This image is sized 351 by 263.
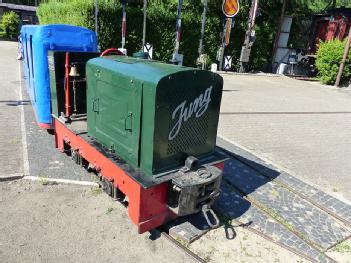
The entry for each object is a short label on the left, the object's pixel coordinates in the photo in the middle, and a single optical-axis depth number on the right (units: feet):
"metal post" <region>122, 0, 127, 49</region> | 44.53
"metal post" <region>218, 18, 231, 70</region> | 60.34
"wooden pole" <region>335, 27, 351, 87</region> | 53.44
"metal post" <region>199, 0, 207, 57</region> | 55.98
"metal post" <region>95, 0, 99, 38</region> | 45.78
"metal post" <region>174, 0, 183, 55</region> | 48.85
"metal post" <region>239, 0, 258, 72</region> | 58.05
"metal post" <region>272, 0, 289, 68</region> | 66.18
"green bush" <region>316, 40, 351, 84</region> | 55.98
